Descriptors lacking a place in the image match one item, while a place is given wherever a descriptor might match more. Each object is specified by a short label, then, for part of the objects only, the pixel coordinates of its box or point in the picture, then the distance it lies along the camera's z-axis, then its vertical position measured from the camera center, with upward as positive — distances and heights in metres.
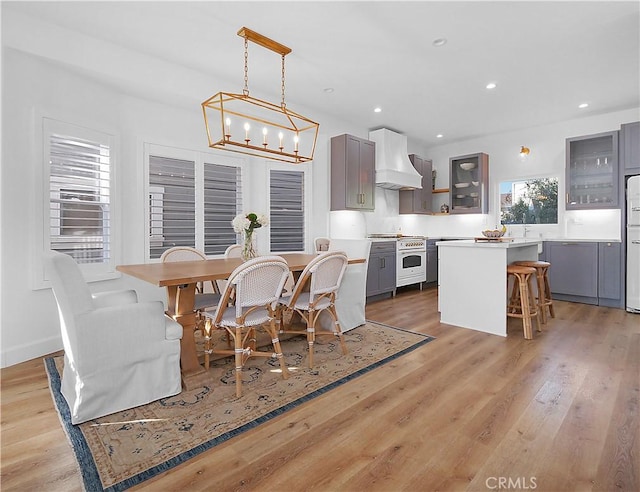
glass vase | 2.93 -0.03
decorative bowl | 3.94 +0.11
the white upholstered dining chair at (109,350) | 1.89 -0.64
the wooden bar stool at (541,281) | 3.67 -0.42
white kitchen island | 3.41 -0.43
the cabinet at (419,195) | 6.45 +0.93
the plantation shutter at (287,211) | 4.83 +0.48
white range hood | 5.66 +1.40
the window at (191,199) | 3.85 +0.53
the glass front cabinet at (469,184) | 6.15 +1.11
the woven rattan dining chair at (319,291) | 2.60 -0.38
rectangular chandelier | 4.07 +1.57
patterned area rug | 1.57 -0.99
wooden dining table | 2.26 -0.40
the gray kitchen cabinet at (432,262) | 6.14 -0.34
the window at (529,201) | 5.66 +0.73
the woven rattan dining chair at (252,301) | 2.13 -0.38
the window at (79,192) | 3.00 +0.48
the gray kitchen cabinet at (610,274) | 4.50 -0.41
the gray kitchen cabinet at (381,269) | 4.98 -0.38
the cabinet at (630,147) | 4.38 +1.26
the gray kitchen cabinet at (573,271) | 4.70 -0.39
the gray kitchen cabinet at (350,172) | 5.20 +1.11
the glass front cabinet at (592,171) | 4.72 +1.04
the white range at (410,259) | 5.45 -0.26
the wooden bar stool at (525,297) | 3.29 -0.53
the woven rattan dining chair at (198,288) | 2.87 -0.45
